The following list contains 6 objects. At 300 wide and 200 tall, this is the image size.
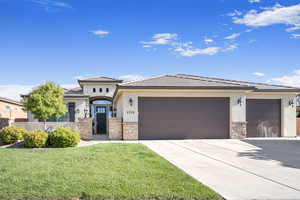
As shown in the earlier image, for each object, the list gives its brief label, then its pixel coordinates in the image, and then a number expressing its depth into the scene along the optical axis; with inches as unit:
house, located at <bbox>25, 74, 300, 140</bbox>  565.6
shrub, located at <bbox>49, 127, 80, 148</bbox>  421.4
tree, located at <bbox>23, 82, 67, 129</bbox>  580.4
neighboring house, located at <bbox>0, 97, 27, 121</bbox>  949.2
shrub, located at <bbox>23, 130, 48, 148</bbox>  414.0
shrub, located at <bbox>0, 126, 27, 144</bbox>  451.9
